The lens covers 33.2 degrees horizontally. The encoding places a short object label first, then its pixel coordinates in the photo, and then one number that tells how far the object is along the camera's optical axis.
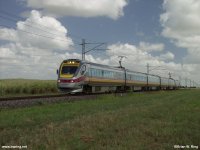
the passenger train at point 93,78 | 30.48
